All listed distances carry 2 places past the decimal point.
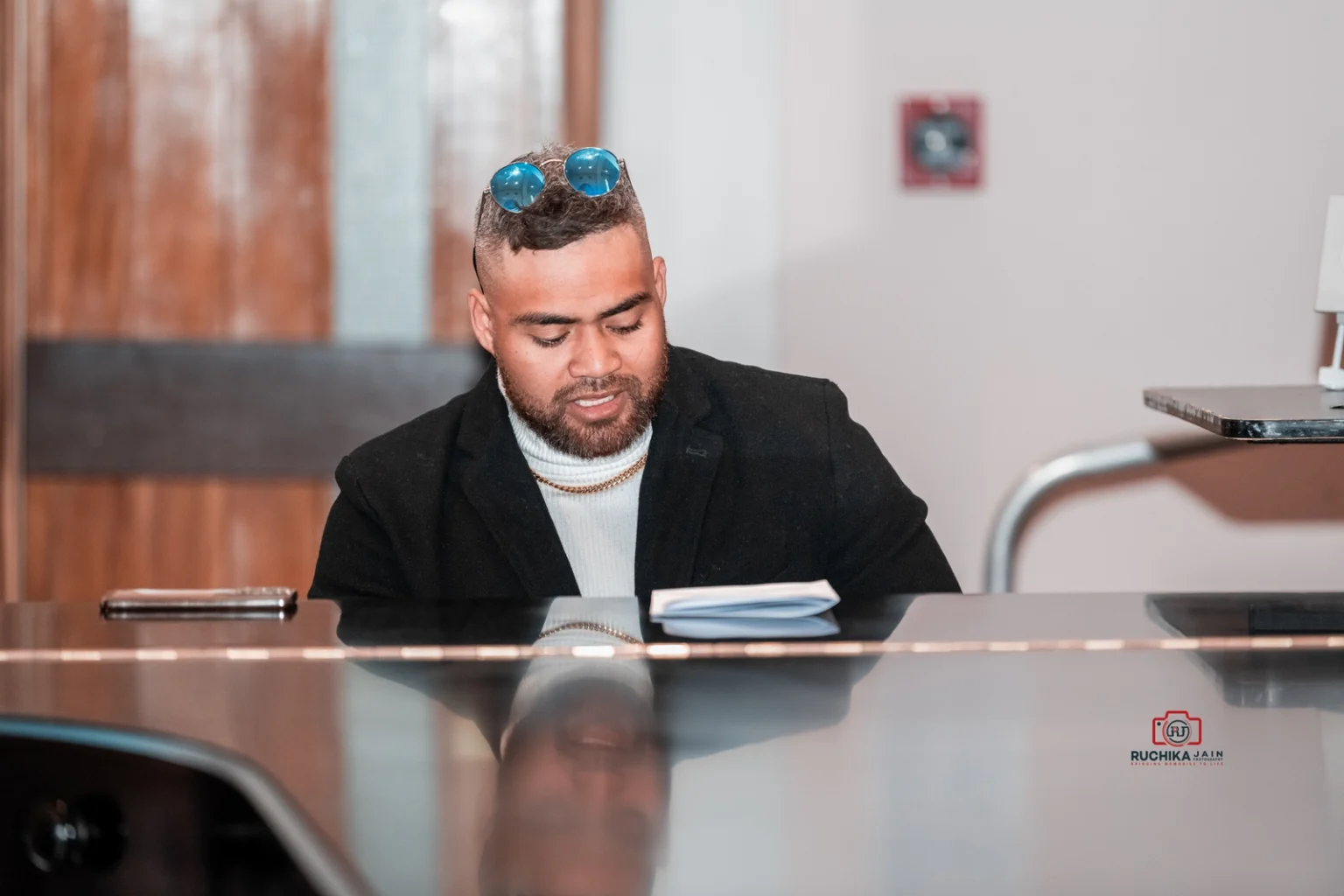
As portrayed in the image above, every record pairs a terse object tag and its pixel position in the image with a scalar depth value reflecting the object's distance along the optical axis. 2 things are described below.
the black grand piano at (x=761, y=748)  3.61
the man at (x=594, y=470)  4.33
